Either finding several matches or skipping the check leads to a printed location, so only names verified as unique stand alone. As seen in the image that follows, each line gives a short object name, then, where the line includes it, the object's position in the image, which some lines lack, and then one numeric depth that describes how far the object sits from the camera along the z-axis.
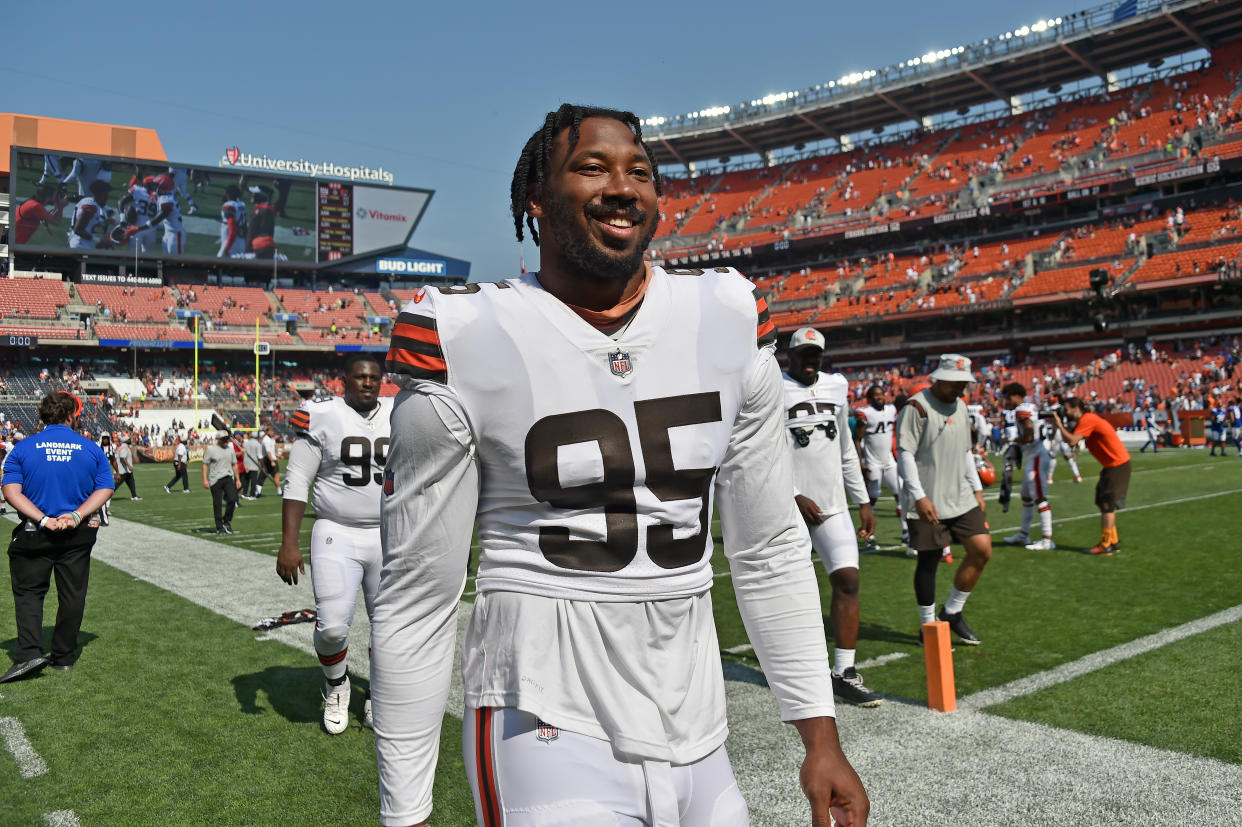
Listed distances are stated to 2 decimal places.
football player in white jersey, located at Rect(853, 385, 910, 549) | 12.78
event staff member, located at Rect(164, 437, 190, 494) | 25.59
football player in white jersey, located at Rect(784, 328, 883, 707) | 5.71
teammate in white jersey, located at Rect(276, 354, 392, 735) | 5.32
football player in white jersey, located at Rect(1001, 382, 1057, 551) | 11.23
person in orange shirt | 10.66
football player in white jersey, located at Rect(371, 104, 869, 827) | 1.66
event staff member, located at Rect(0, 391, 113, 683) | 6.73
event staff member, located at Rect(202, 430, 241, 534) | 15.60
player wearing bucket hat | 6.61
